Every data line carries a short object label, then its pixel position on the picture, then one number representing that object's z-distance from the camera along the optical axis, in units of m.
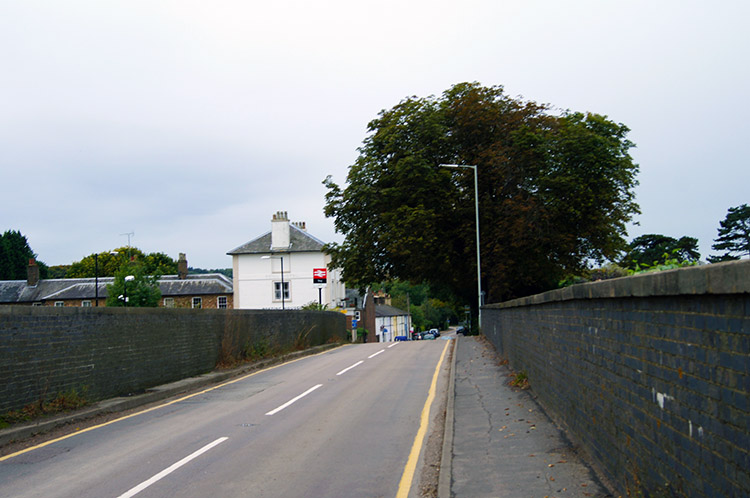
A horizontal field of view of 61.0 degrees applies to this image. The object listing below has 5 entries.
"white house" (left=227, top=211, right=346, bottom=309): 67.12
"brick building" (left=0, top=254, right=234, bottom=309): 66.38
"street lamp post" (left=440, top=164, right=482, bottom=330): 32.59
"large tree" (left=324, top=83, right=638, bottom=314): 33.84
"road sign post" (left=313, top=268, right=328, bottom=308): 61.91
